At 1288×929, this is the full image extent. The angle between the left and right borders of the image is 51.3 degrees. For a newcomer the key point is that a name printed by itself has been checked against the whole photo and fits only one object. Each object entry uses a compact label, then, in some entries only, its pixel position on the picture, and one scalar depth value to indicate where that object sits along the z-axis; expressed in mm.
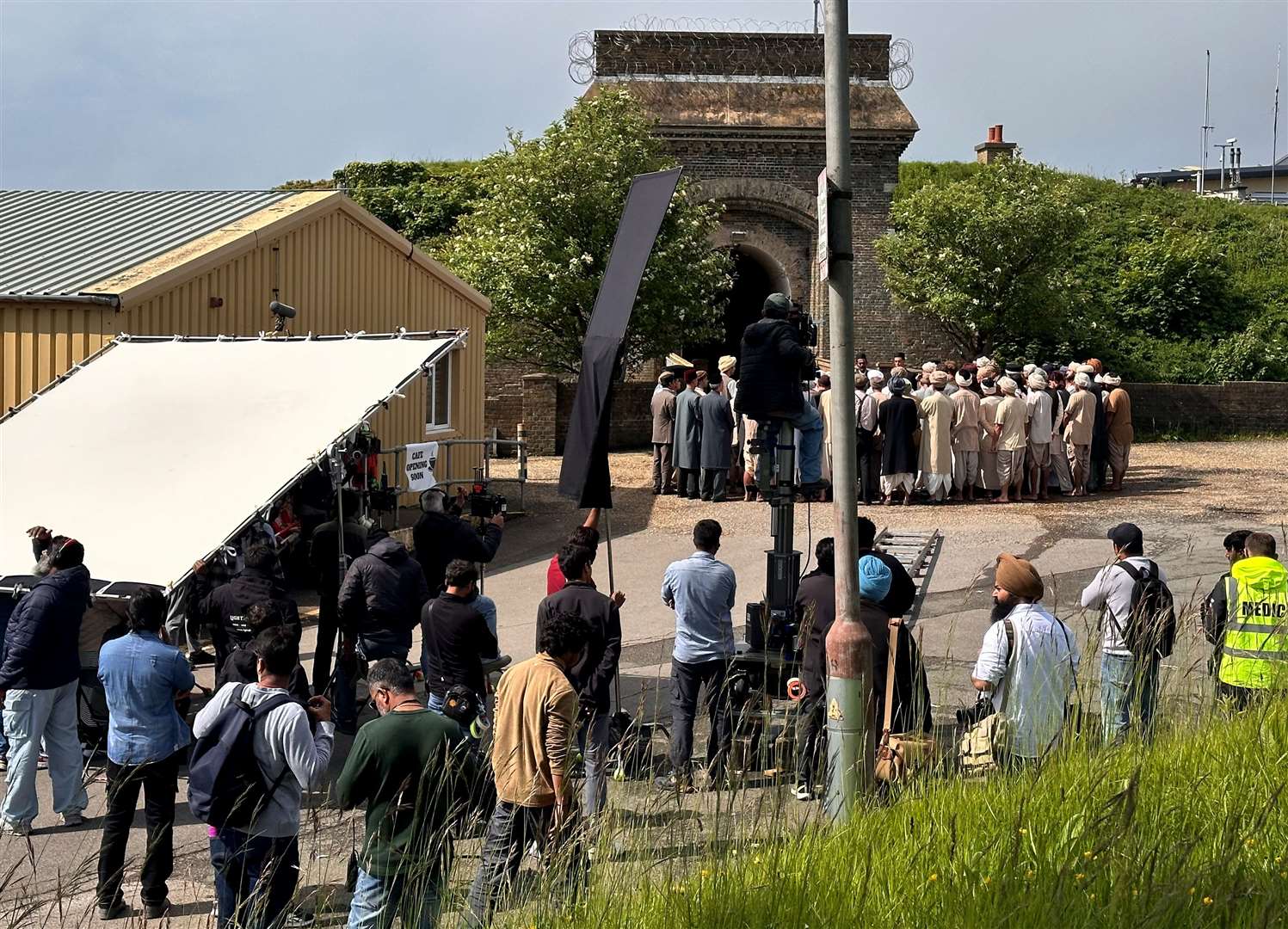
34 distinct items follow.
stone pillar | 24750
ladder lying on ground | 9883
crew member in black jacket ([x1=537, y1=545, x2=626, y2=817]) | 7465
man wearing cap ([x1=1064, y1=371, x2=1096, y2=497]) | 19531
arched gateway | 32500
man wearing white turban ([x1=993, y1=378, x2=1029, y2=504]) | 19281
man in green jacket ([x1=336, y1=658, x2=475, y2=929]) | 5359
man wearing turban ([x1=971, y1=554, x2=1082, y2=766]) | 6711
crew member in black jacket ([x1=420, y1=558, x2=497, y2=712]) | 7910
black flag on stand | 7984
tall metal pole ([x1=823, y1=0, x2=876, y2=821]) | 6348
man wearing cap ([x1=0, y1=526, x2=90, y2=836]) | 8031
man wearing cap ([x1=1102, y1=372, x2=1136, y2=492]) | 19969
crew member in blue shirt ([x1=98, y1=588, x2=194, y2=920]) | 6754
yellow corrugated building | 14570
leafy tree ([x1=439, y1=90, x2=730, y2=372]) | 25172
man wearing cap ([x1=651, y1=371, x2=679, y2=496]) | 20572
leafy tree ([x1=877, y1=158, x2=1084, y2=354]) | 29672
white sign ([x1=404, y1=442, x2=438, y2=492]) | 11086
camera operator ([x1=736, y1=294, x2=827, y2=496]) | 9250
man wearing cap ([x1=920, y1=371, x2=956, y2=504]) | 19125
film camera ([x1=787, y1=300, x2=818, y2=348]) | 9352
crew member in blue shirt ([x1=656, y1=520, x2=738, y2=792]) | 8438
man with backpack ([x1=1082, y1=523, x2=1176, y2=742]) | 6898
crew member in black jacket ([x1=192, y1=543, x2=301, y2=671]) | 8820
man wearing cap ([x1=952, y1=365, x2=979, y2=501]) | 19234
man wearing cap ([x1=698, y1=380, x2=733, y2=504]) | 19688
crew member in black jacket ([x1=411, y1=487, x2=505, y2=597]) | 10430
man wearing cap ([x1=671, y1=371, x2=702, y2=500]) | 20031
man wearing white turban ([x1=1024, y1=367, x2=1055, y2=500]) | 19547
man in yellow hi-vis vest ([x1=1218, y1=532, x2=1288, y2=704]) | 7496
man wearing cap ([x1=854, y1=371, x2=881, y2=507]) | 19188
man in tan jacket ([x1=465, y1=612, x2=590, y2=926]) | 5910
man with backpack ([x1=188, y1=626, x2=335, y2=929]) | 5730
